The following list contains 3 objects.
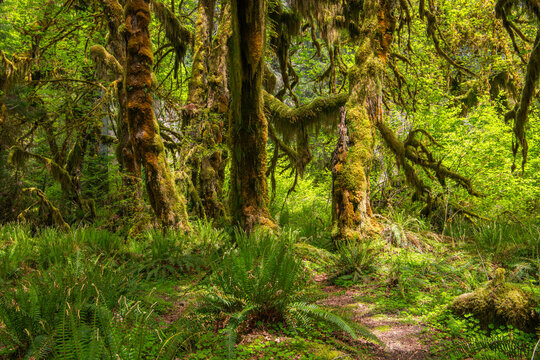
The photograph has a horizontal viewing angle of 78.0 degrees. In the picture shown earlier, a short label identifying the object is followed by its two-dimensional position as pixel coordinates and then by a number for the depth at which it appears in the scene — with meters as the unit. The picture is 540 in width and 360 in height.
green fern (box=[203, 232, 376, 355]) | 2.54
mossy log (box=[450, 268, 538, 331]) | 2.60
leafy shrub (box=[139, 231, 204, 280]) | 4.57
